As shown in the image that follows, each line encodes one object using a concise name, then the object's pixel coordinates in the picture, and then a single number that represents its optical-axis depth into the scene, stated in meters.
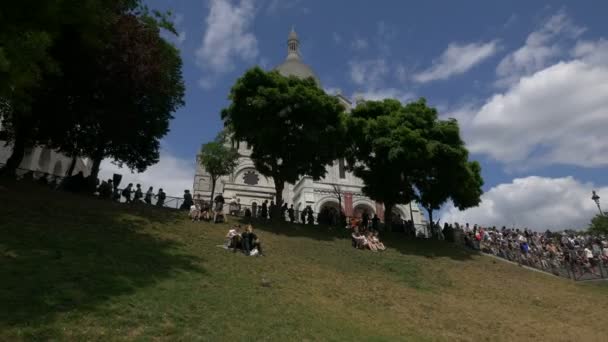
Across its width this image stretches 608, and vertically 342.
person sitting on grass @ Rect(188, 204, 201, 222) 18.70
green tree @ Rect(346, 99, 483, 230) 22.25
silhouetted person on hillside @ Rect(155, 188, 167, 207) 21.64
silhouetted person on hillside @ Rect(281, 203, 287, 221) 23.34
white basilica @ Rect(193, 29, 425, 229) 38.53
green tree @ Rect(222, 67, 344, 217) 22.22
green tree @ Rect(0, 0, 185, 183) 12.90
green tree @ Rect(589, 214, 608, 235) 44.53
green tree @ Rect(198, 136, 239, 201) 31.98
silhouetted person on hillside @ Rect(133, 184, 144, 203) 21.30
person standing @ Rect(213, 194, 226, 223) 19.09
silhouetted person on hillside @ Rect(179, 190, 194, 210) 21.62
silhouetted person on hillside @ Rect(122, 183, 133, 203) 21.16
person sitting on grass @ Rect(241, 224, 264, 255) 14.70
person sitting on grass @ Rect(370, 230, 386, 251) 19.55
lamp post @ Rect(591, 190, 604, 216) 26.83
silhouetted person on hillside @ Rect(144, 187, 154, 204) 21.47
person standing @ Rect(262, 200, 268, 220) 23.16
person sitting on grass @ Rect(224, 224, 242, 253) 14.83
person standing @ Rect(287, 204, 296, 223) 23.34
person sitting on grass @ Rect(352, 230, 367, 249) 19.12
